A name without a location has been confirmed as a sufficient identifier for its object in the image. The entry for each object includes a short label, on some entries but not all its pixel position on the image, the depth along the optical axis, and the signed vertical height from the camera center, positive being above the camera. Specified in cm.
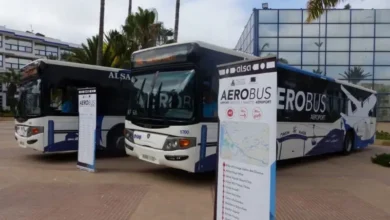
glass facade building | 2923 +614
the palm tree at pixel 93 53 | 2167 +330
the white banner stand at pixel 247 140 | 365 -32
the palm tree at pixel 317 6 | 1180 +352
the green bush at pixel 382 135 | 2010 -124
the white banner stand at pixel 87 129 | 921 -58
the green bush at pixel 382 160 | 1161 -152
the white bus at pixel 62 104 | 1024 +7
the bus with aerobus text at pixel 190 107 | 762 +7
